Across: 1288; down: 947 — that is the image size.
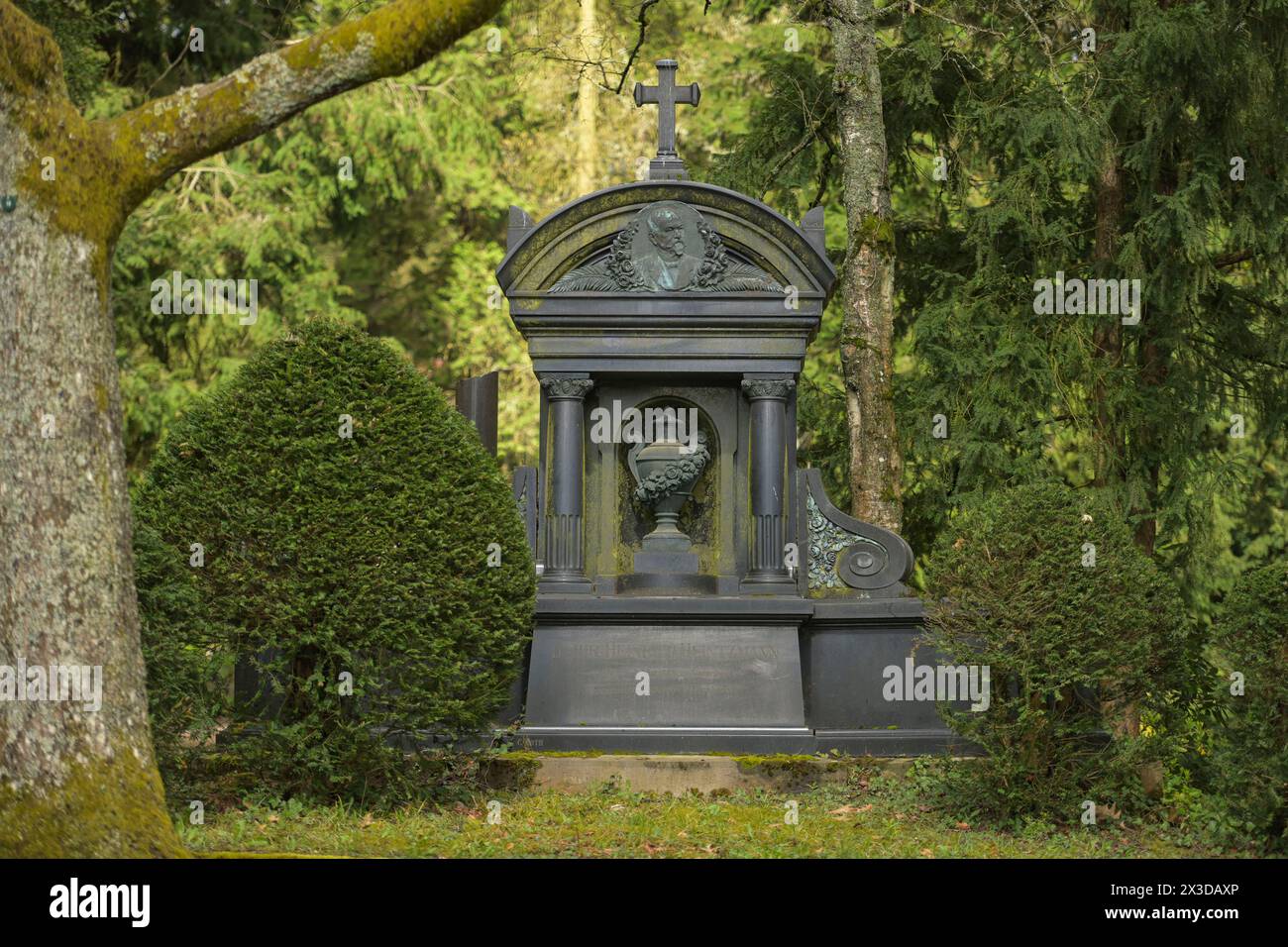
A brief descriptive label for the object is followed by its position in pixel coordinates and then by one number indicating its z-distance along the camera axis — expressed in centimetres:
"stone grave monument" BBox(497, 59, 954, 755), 1073
